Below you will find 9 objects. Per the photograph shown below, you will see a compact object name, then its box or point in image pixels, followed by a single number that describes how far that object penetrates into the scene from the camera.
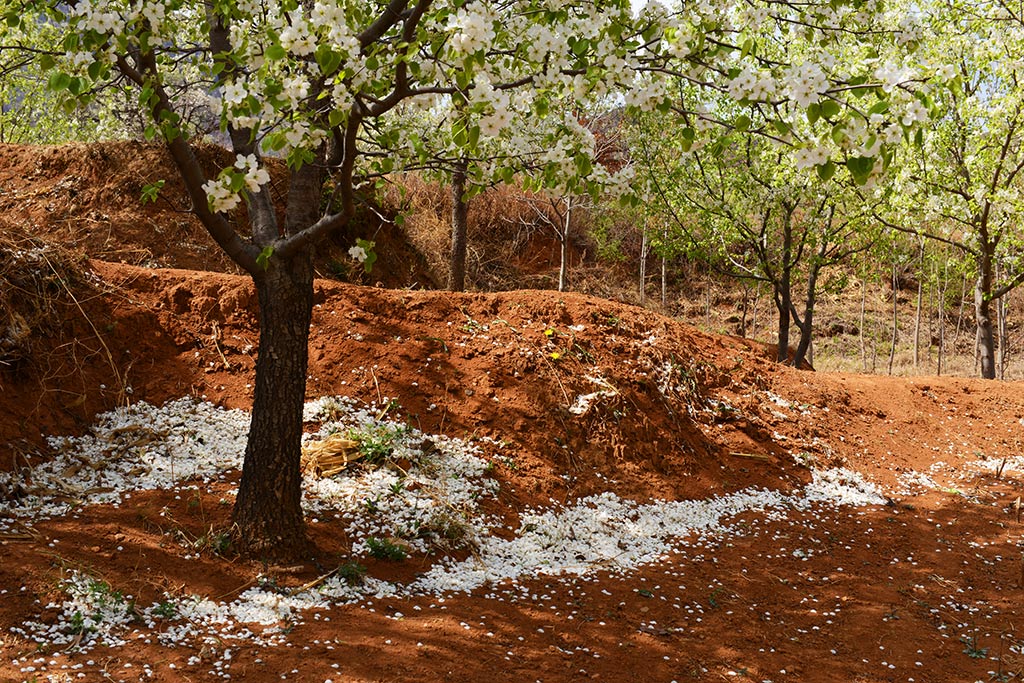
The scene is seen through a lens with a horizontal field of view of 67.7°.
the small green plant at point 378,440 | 6.97
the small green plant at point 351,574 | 5.37
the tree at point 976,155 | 12.97
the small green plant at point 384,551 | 5.77
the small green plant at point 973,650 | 5.41
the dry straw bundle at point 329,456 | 6.67
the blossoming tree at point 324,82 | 3.63
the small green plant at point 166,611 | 4.61
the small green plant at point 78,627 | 4.34
